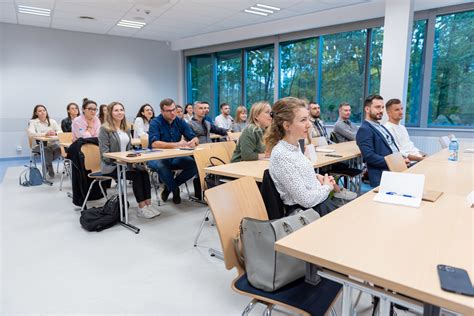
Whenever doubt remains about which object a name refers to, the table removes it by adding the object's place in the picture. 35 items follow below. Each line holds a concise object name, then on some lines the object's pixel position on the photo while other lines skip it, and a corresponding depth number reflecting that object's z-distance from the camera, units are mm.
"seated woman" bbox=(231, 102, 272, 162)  3078
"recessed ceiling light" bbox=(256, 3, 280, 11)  5824
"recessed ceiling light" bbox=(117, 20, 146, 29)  7035
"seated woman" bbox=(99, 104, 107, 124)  4326
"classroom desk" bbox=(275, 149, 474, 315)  889
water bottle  2998
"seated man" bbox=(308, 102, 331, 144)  4914
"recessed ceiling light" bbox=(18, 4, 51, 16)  5908
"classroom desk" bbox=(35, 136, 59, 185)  5060
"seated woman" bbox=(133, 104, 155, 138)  5656
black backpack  3147
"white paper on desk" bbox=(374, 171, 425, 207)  1598
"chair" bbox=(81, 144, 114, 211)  3558
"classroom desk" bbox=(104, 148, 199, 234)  3112
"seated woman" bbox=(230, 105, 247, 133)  6086
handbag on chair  1304
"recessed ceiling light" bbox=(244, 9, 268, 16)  6234
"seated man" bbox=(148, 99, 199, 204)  3850
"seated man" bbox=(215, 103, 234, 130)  6745
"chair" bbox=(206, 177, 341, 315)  1246
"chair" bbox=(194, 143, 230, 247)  3047
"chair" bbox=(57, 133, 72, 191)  4859
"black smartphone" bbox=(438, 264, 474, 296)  831
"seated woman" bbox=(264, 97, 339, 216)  1742
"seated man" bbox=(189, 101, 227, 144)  4898
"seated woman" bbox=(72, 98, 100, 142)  4504
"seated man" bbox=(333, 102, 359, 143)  4863
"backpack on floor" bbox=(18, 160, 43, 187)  5027
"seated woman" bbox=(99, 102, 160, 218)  3467
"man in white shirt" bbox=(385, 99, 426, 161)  3586
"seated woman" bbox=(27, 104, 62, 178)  5486
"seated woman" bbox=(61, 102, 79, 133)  6199
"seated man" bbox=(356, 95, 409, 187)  3078
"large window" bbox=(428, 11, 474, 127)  5359
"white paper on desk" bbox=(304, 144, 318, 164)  2748
